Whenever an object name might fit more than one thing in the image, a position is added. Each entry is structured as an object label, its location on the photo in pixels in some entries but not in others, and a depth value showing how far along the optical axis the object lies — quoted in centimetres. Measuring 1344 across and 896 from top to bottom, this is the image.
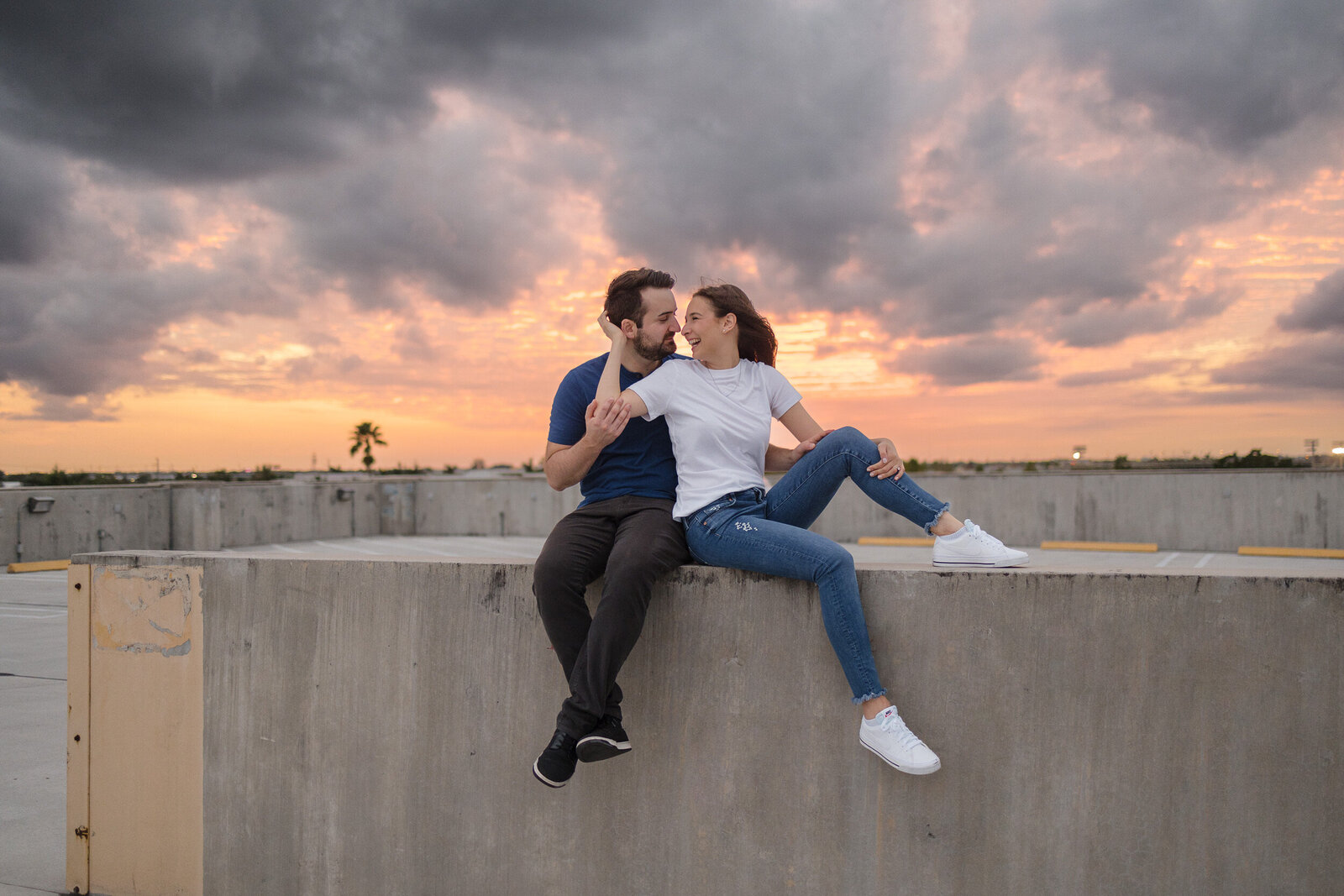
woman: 252
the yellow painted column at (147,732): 321
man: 253
